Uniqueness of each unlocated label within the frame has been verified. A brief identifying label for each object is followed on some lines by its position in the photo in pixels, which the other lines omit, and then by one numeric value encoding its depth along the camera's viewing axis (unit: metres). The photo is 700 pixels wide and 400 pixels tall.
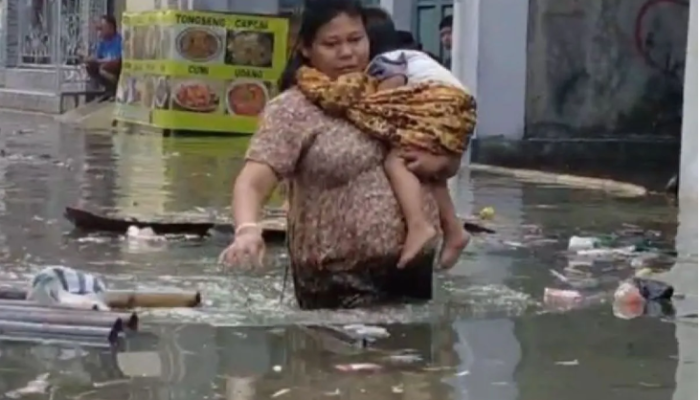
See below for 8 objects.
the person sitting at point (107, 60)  38.73
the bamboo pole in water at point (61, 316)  8.18
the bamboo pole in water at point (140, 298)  9.22
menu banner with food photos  30.88
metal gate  41.94
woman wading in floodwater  9.07
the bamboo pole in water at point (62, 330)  8.10
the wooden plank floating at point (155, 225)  13.65
